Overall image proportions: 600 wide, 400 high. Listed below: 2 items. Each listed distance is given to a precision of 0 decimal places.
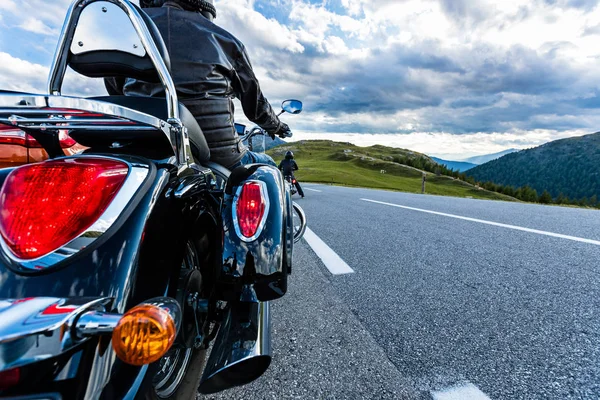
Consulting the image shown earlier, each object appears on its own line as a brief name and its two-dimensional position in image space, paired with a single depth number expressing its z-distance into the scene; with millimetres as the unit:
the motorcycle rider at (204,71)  1869
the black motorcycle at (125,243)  602
